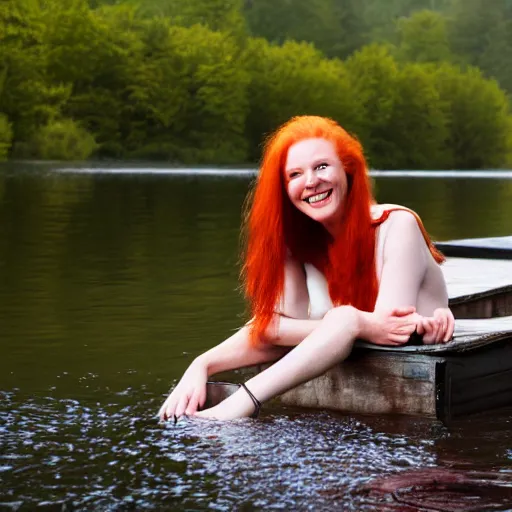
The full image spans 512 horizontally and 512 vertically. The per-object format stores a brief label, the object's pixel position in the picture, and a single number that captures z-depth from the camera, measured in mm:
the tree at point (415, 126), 99625
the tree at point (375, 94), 100250
